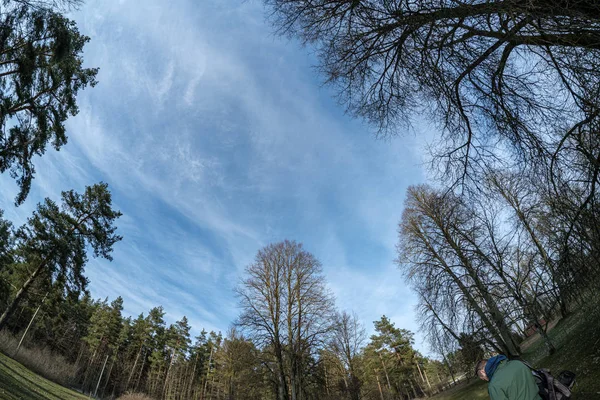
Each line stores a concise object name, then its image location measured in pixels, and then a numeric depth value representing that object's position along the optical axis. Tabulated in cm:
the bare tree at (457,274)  469
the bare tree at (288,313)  1399
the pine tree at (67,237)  1518
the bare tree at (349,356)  2197
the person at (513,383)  259
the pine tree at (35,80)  577
